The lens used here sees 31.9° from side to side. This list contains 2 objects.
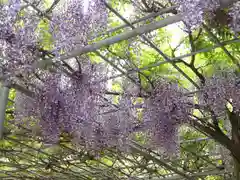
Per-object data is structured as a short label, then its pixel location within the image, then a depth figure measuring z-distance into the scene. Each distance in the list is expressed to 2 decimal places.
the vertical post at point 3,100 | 3.41
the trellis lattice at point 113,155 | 3.25
